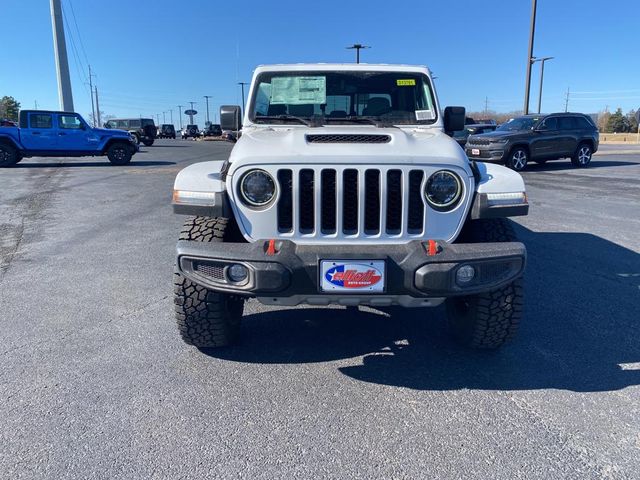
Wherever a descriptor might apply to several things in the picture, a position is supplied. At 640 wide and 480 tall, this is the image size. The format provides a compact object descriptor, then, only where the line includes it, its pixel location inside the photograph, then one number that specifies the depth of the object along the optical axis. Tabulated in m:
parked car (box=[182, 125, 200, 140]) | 60.31
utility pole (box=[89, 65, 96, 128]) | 77.25
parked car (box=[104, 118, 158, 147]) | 35.38
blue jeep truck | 17.08
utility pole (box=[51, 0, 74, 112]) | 27.03
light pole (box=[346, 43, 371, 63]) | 32.47
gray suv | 15.58
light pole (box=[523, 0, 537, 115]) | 22.31
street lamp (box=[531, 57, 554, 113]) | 38.43
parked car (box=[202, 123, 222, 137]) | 48.92
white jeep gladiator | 2.76
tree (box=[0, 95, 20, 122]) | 72.48
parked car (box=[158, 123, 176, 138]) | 57.09
